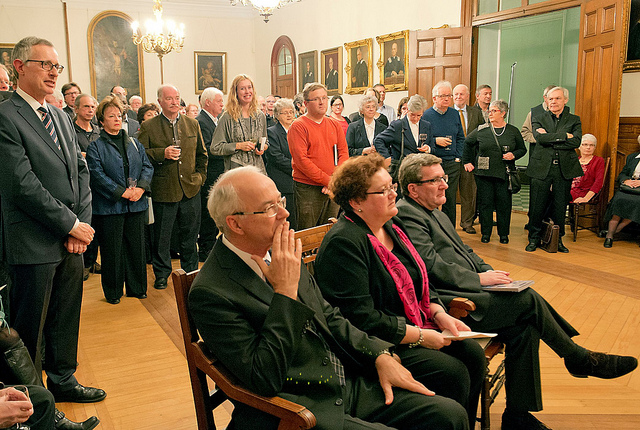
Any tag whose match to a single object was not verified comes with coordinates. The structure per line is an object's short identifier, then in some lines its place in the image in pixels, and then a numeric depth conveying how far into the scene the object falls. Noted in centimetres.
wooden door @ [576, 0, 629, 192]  668
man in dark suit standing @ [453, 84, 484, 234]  736
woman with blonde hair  510
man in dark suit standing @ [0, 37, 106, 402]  256
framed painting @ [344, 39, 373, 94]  1081
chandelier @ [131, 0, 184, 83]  1027
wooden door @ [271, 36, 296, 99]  1362
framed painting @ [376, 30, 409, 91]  991
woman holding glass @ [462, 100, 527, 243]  650
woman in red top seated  685
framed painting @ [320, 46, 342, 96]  1184
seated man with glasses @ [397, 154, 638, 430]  254
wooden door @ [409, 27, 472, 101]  862
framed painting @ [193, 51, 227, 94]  1458
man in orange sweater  475
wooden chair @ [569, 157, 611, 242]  688
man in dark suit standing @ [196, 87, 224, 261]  589
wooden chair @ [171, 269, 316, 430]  159
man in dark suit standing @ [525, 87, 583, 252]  628
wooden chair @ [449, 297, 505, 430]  242
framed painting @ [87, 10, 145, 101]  1320
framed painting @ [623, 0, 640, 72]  693
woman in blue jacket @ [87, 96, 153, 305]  438
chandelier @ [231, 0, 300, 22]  945
